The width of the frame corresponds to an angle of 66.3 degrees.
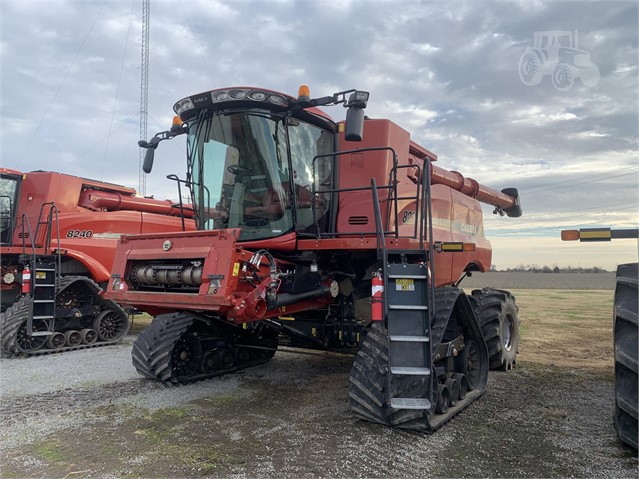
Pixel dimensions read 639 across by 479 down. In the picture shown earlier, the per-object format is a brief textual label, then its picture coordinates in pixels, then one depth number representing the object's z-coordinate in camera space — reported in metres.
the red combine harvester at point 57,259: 8.23
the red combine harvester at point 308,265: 4.26
